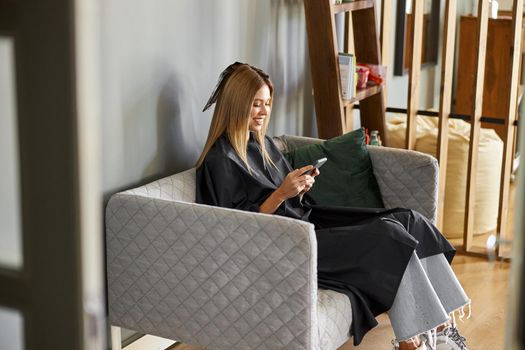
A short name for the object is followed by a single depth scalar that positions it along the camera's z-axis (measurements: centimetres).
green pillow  341
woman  285
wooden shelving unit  369
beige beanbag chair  446
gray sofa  256
